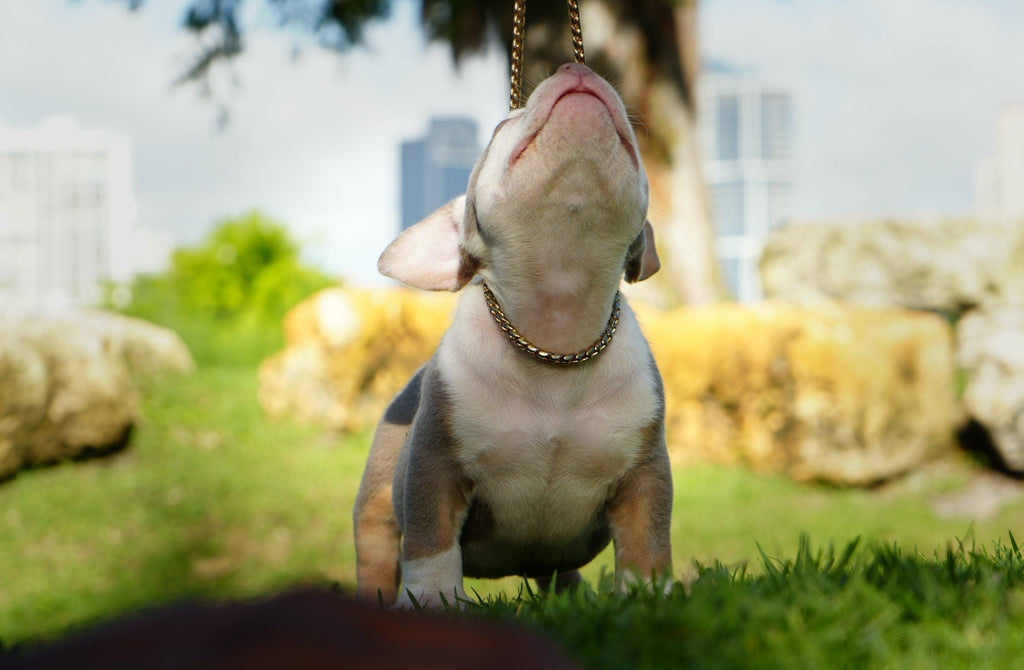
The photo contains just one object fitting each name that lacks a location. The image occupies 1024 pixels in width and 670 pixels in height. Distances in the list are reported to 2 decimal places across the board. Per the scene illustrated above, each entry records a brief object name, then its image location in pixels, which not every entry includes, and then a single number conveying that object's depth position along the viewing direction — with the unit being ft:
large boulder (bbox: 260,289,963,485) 28.58
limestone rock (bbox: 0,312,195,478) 25.03
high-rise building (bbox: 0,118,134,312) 224.94
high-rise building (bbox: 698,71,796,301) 511.40
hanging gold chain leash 8.10
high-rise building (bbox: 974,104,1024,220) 284.24
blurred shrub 42.24
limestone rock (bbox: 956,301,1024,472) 30.50
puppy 7.17
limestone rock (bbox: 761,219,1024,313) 36.55
